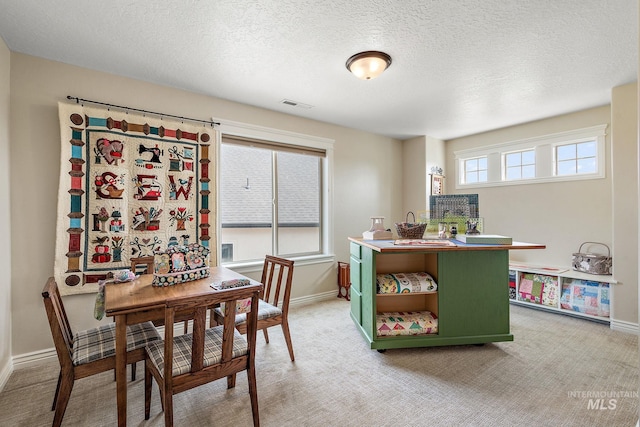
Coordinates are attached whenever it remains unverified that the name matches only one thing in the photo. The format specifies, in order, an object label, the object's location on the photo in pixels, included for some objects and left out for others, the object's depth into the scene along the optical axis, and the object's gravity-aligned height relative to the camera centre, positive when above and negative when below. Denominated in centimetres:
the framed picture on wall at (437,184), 488 +53
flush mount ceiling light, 231 +123
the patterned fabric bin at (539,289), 353 -92
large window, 342 +21
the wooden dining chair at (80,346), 150 -76
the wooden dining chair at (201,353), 141 -75
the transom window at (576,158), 366 +74
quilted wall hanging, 241 +23
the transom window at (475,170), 467 +74
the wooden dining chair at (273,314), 220 -78
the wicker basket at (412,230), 285 -14
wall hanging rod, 248 +99
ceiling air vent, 334 +131
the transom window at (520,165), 415 +74
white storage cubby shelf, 316 -89
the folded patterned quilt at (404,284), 254 -61
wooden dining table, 150 -47
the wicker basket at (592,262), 327 -54
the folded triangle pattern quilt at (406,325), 254 -96
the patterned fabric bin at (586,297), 315 -92
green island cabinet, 252 -74
